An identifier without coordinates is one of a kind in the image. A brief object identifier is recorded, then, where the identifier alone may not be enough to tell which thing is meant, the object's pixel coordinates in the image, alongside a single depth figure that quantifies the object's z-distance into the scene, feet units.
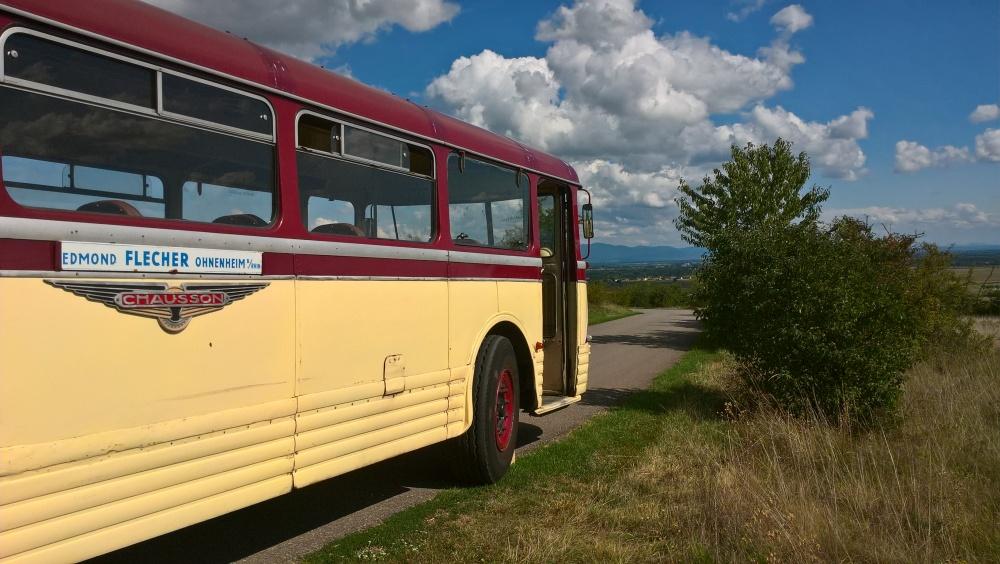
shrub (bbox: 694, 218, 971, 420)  27.66
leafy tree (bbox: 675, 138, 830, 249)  67.15
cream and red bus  10.54
